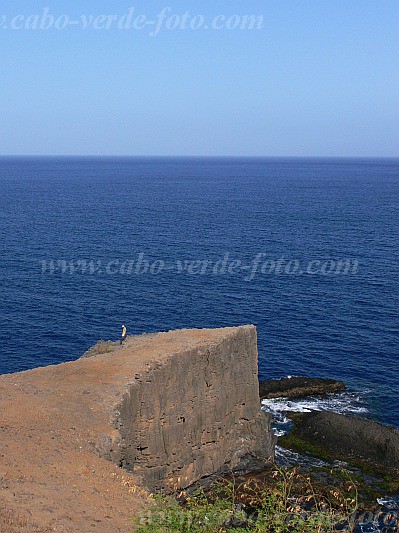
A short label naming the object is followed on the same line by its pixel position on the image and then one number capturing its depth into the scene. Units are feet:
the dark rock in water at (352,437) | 163.22
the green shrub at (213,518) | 55.83
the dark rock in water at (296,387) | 195.42
